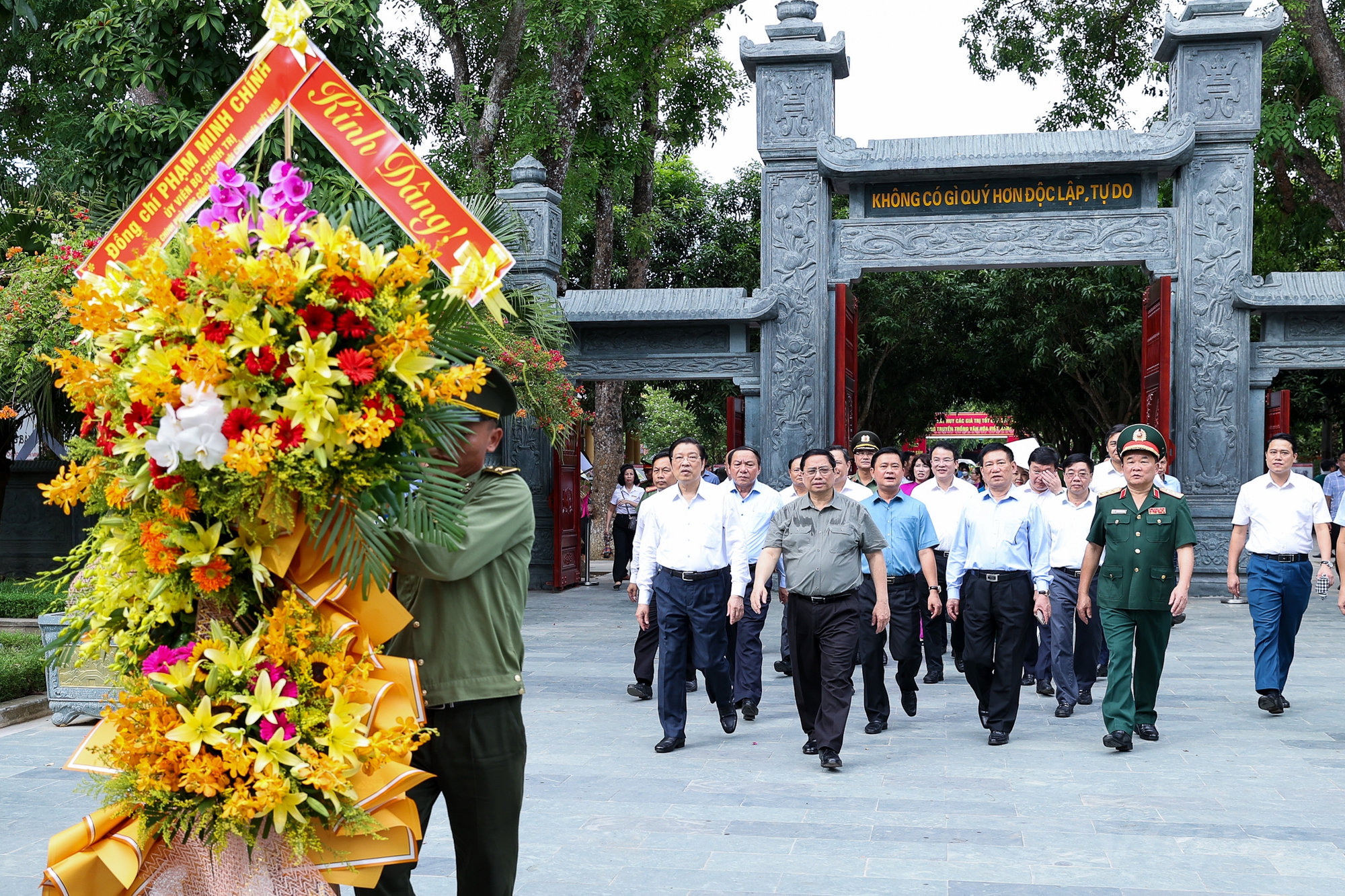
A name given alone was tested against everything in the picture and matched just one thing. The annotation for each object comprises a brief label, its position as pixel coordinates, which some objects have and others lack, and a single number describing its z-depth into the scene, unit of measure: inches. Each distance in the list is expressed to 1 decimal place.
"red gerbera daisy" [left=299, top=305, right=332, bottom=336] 94.6
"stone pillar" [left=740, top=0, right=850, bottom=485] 563.2
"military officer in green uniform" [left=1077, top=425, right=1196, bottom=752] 268.2
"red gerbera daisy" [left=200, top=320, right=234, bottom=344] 93.0
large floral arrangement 92.3
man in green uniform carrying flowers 124.3
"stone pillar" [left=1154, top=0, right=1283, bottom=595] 546.0
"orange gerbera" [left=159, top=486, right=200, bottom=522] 96.2
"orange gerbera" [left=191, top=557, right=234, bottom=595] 96.5
